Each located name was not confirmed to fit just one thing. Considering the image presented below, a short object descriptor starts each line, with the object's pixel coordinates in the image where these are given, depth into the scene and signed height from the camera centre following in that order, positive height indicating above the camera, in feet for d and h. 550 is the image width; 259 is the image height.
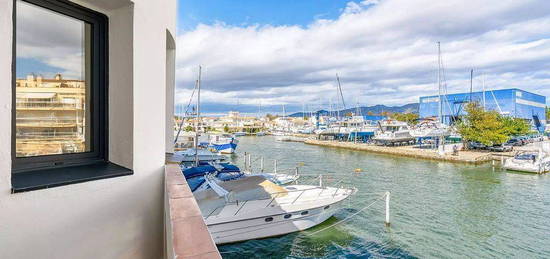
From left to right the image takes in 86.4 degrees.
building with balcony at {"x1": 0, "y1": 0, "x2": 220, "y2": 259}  5.47 -0.15
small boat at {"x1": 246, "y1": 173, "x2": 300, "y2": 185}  40.19 -7.30
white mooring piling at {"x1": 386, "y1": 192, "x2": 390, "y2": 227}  30.38 -8.99
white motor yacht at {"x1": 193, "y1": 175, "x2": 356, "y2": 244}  24.89 -7.39
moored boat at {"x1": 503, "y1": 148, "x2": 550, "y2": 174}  57.62 -6.83
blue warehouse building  126.82 +11.60
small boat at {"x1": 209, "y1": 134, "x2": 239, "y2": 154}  95.66 -5.92
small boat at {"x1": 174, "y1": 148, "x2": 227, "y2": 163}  60.65 -6.06
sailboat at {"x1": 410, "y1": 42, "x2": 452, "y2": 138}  92.02 -0.19
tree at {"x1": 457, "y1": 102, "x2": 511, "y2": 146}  83.76 +0.51
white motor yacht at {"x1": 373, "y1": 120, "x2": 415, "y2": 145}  108.58 -3.31
